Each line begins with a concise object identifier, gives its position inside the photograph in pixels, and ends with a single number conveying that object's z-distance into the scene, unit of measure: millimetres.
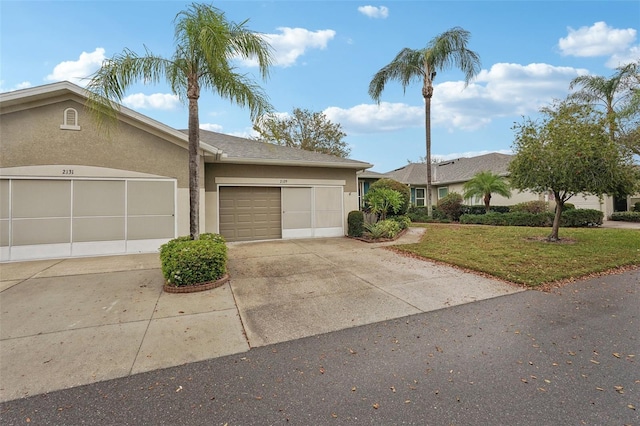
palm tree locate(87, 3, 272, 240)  5789
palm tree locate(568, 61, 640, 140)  15953
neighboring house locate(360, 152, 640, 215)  19000
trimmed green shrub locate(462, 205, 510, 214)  18322
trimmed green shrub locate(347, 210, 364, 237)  11812
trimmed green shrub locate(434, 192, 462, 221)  19172
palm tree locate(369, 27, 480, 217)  15469
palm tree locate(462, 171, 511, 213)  17156
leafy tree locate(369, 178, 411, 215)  14292
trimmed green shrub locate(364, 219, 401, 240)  11158
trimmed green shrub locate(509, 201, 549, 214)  16453
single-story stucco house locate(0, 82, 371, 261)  7668
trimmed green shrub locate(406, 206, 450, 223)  18172
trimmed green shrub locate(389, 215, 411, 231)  13031
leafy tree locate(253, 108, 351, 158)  28703
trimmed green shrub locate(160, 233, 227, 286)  5285
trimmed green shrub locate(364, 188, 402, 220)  12625
